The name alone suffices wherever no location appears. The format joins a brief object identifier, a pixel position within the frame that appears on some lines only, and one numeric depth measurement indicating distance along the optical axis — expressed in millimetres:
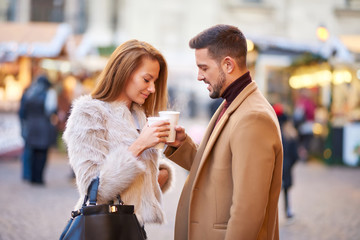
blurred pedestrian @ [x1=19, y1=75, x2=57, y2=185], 9156
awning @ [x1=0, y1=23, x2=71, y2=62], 13484
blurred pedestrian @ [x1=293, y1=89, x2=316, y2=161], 14141
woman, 2518
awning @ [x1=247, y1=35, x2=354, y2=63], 12633
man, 2199
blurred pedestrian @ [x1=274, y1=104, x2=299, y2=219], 6730
